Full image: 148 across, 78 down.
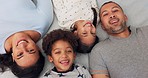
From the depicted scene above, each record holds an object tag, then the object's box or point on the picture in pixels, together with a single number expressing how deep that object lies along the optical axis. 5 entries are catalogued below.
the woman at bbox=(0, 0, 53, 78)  1.36
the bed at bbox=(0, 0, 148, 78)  1.60
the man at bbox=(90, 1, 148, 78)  1.39
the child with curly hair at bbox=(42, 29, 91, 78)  1.36
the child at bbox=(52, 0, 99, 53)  1.54
